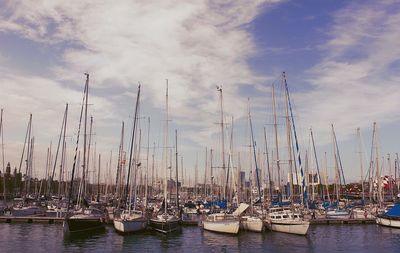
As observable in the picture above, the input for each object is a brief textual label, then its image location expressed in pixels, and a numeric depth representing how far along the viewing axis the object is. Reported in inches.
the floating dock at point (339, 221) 2401.1
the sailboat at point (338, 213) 2522.1
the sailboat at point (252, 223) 1911.9
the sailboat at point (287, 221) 1836.9
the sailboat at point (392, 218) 2172.6
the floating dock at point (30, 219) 2318.8
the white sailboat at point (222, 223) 1834.4
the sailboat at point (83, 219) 1763.0
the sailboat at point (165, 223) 1849.2
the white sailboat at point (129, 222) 1796.3
